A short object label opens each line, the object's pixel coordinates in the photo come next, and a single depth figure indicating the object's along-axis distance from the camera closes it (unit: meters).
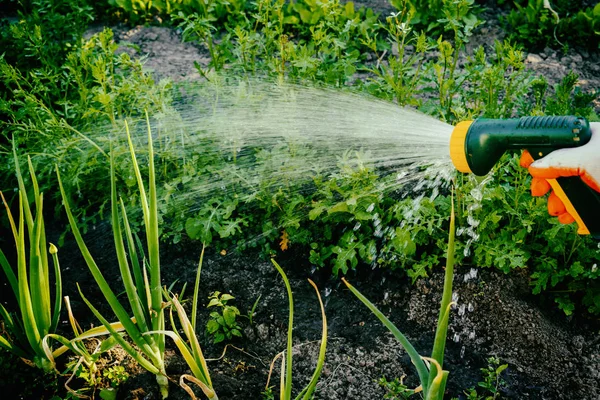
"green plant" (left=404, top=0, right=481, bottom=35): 3.87
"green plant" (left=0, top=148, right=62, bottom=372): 1.93
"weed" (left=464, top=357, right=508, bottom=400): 2.03
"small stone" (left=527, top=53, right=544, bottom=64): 3.75
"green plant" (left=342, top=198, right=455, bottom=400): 1.51
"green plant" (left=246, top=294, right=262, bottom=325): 2.36
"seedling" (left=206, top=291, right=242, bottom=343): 2.33
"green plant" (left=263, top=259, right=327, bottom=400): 1.68
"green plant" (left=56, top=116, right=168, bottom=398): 1.81
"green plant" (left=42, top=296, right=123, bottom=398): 2.04
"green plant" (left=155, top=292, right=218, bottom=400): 1.79
